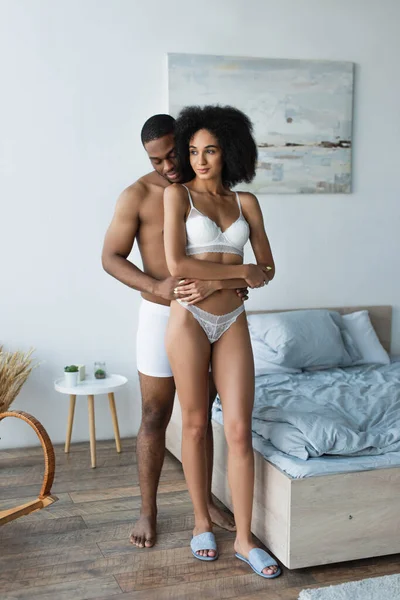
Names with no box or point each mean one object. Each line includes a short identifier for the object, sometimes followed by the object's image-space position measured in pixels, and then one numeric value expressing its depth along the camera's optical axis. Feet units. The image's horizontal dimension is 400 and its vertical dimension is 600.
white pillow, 13.98
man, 9.14
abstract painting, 13.87
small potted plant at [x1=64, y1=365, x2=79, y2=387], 12.75
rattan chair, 8.70
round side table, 12.51
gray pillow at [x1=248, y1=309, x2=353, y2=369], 12.90
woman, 8.52
